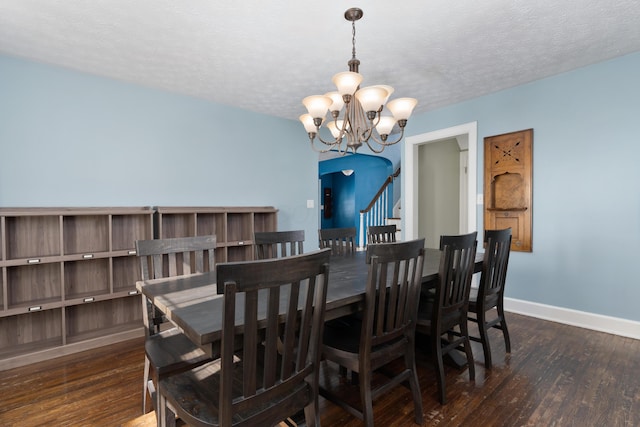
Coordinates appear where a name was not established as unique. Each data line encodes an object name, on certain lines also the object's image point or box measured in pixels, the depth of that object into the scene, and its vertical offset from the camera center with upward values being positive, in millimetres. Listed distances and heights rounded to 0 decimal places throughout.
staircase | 6000 -66
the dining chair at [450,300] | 1811 -588
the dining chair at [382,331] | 1436 -624
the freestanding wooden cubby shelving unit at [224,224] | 3195 -183
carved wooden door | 3299 +212
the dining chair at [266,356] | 964 -510
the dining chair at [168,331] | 1437 -668
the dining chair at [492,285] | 2150 -583
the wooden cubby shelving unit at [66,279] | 2428 -592
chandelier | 1935 +673
